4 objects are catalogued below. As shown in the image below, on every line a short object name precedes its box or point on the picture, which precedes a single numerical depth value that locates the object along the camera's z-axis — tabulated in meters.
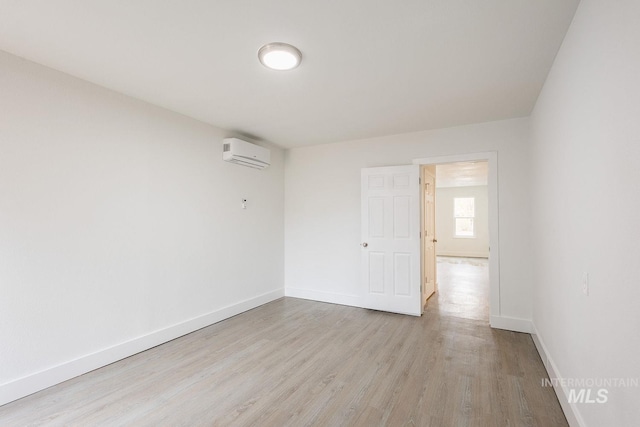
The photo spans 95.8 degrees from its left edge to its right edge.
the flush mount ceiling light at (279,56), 2.06
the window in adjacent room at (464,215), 10.39
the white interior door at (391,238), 4.06
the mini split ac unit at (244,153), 3.83
